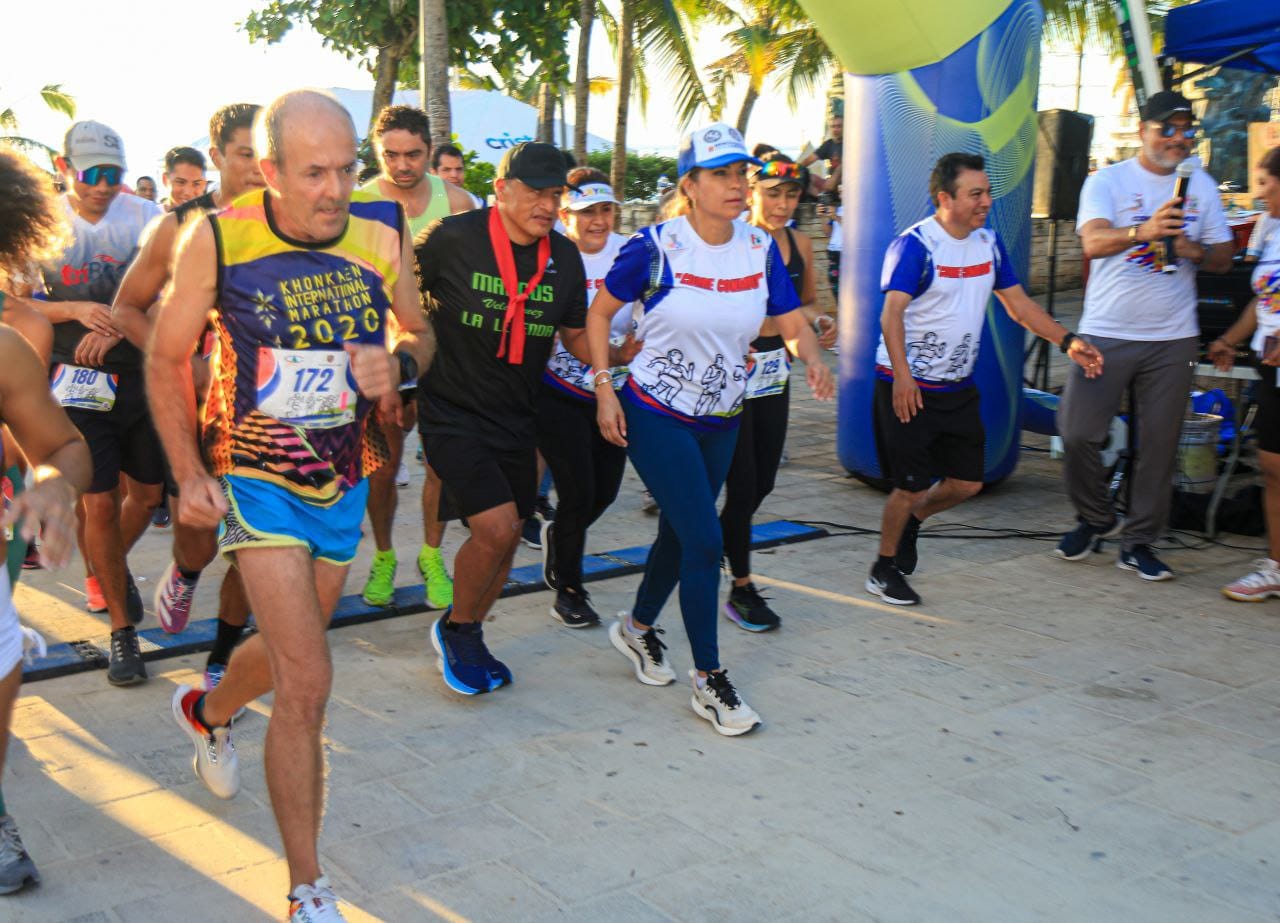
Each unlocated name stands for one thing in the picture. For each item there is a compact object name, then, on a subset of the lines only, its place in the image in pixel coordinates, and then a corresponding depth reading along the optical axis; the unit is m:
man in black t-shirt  4.79
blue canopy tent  8.91
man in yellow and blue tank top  3.18
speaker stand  10.30
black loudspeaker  10.33
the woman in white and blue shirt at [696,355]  4.66
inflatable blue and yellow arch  7.79
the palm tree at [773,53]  24.88
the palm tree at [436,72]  13.12
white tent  26.83
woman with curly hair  2.62
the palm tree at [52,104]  30.44
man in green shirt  6.04
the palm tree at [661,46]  20.80
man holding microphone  6.56
